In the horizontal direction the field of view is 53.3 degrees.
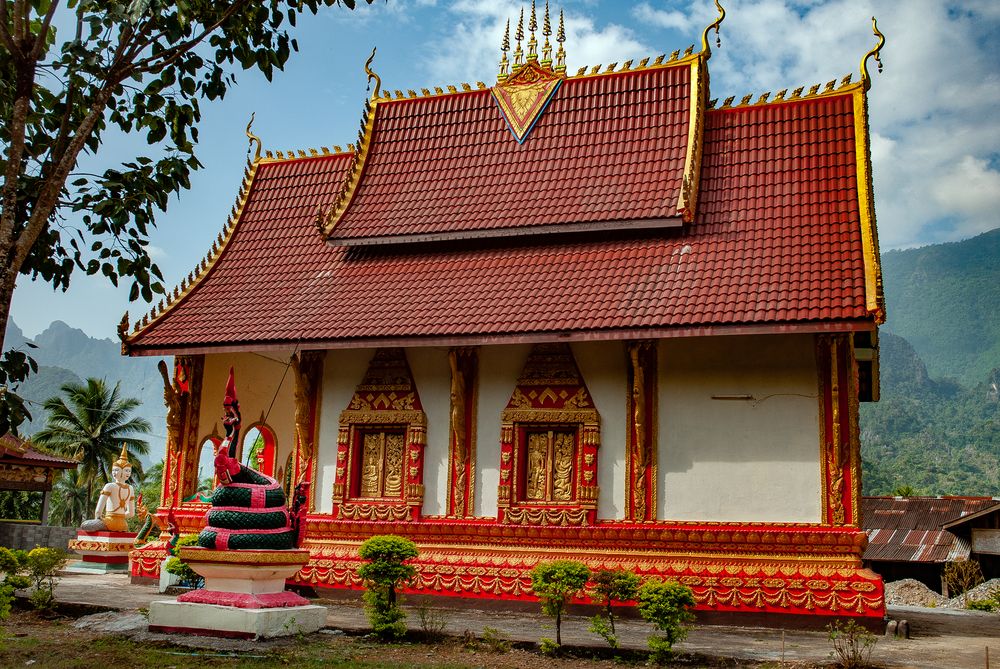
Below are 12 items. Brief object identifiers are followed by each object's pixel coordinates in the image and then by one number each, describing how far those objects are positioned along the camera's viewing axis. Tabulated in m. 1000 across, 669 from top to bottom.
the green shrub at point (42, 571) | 9.64
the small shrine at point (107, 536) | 16.94
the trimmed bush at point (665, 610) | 7.78
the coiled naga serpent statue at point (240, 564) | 8.17
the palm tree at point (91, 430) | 36.41
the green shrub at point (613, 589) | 8.06
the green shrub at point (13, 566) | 9.96
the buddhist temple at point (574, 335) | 11.07
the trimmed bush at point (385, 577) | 8.52
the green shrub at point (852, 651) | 7.48
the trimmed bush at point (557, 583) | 8.31
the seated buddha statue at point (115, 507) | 17.39
